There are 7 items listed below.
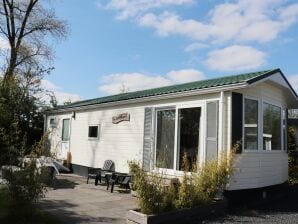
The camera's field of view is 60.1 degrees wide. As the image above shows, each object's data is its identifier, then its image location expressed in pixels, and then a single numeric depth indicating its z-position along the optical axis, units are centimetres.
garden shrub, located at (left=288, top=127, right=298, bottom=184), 968
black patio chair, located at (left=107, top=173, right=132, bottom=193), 767
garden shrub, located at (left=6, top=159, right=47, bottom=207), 451
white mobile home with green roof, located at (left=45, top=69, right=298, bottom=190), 634
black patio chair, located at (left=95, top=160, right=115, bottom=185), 809
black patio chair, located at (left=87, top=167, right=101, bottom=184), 845
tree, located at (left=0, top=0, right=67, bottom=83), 1622
